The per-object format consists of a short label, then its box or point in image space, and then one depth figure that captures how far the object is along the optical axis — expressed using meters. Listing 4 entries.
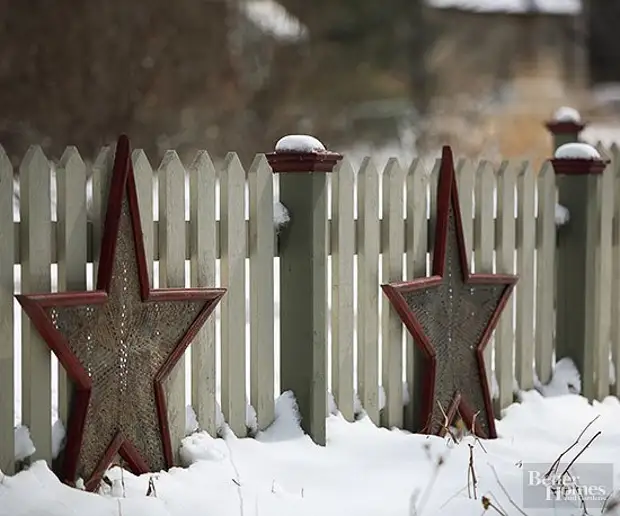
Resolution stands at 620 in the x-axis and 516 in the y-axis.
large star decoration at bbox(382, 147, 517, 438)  8.48
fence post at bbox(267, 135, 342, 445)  7.67
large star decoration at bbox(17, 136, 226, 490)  6.30
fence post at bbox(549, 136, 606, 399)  10.38
